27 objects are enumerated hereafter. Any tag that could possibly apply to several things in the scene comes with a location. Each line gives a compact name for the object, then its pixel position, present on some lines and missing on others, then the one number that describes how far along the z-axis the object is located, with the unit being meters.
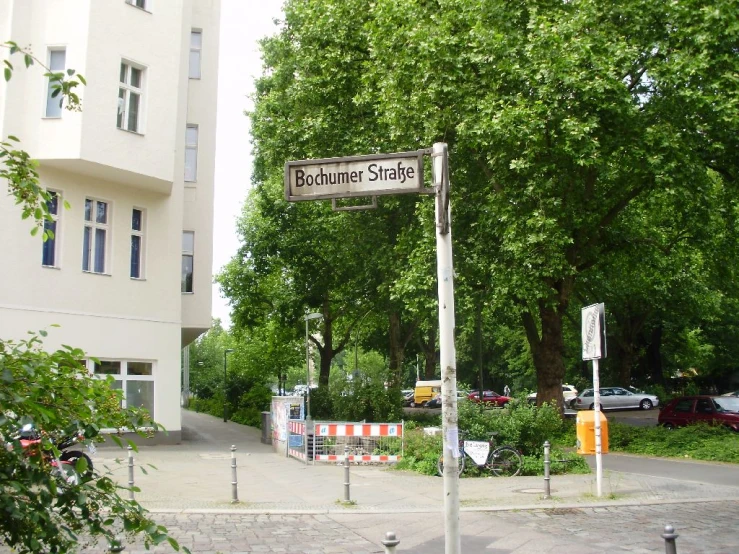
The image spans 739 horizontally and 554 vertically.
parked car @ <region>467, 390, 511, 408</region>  51.86
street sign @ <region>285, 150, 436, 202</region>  6.27
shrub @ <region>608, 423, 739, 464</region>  19.62
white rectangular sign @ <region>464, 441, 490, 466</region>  16.30
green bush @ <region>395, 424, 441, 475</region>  17.00
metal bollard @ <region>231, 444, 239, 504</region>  13.07
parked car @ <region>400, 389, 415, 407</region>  66.40
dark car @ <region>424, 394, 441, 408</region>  58.54
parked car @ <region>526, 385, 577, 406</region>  50.34
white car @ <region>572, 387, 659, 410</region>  45.34
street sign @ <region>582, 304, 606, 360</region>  13.77
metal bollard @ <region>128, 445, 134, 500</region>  12.26
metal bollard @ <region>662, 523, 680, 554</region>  5.94
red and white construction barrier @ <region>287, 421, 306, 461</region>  20.06
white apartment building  20.91
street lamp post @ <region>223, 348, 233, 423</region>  45.38
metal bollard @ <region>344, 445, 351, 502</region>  13.12
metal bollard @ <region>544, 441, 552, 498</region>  13.27
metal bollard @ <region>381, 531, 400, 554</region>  5.92
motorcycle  4.04
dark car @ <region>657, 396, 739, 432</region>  27.27
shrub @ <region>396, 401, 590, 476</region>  16.75
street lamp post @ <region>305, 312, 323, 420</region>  26.77
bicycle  16.31
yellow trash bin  13.76
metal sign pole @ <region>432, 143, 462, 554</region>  6.39
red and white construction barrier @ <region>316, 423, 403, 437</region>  18.61
